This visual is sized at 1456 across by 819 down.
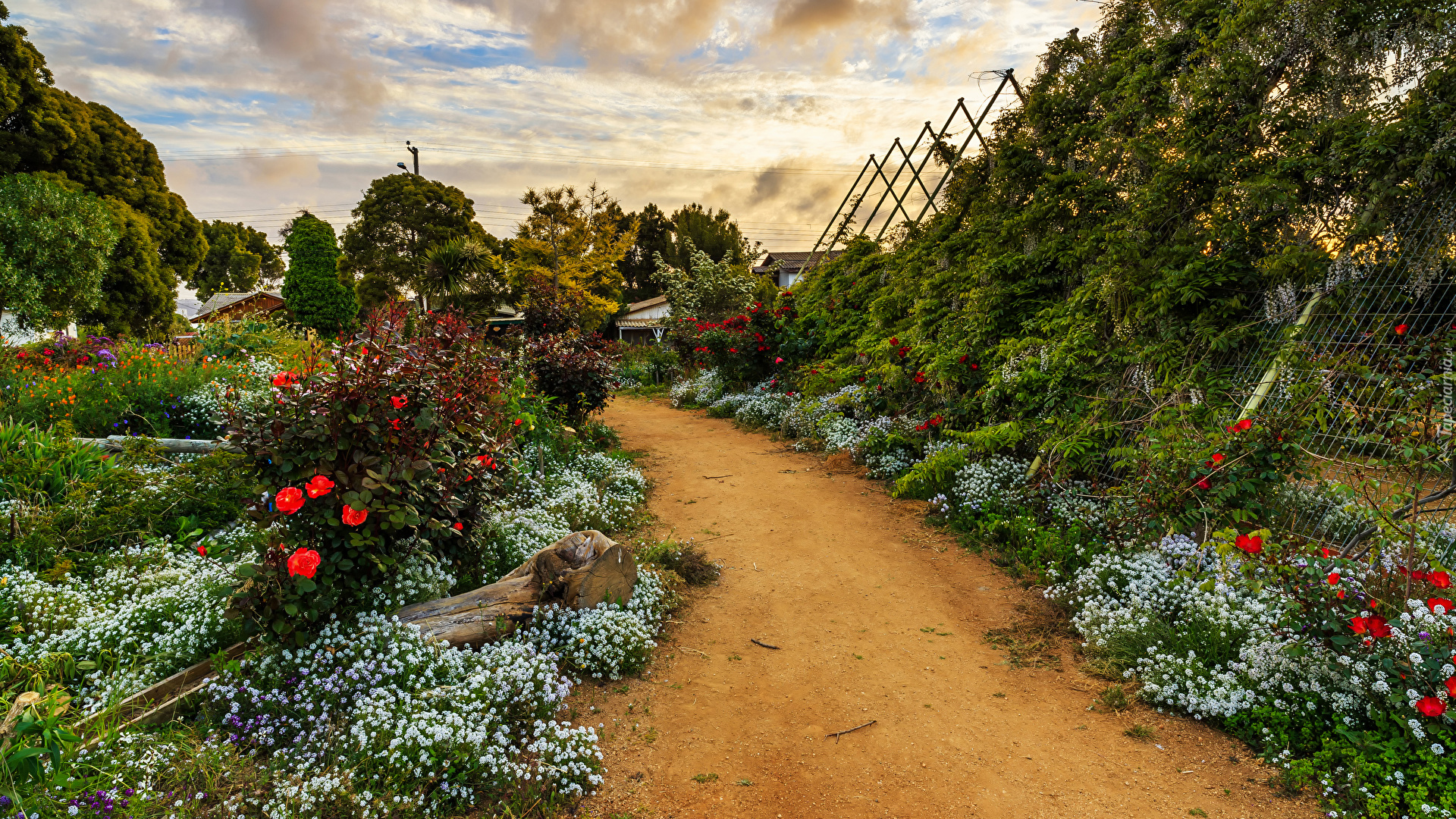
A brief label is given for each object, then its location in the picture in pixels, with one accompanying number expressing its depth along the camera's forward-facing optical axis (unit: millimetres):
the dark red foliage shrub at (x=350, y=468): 3164
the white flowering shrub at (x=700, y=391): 14115
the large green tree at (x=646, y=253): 42188
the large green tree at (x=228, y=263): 45844
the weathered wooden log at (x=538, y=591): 3701
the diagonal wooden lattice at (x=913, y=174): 10875
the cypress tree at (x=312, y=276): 30234
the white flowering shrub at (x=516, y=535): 4625
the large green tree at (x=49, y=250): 11766
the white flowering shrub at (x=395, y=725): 2598
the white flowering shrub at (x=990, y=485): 6156
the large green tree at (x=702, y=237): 40500
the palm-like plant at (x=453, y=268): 17506
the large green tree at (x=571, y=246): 25281
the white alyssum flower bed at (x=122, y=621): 3166
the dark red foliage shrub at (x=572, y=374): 8883
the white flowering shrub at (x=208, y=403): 6867
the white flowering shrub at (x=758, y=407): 11484
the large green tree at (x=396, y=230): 30766
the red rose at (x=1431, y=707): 2533
